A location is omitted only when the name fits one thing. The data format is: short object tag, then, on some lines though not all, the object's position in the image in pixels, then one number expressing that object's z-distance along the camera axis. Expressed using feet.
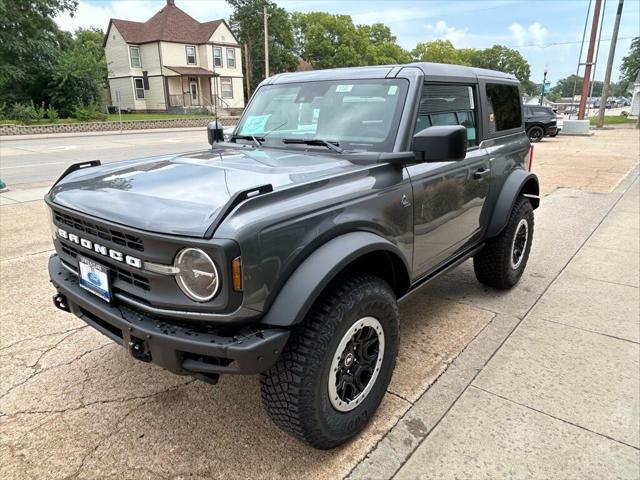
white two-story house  134.10
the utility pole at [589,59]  80.84
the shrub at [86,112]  95.14
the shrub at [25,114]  86.94
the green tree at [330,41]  190.70
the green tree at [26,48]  93.04
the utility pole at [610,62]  82.23
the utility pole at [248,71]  159.20
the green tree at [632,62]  149.83
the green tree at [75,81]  96.78
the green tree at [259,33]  168.14
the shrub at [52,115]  89.71
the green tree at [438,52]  252.83
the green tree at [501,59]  299.17
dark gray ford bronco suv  6.21
